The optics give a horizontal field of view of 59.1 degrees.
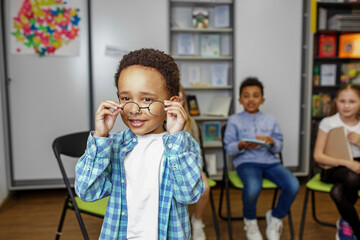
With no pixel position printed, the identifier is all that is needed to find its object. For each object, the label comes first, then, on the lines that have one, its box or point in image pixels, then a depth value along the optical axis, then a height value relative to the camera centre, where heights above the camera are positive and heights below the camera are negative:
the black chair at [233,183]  2.04 -0.66
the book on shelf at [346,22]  3.16 +0.60
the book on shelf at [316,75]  3.35 +0.07
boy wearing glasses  0.86 -0.22
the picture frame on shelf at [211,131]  3.42 -0.52
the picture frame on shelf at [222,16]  3.23 +0.67
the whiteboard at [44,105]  2.90 -0.20
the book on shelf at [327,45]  3.32 +0.38
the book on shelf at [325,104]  3.36 -0.23
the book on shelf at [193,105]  3.26 -0.23
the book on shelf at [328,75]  3.34 +0.07
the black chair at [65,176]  1.59 -0.46
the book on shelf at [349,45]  3.28 +0.38
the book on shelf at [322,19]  3.25 +0.64
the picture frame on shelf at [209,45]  3.34 +0.39
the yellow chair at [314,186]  1.95 -0.65
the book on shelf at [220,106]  3.24 -0.25
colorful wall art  2.84 +0.51
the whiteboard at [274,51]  3.07 +0.30
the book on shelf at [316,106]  3.33 -0.25
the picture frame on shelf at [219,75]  3.36 +0.08
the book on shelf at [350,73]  3.33 +0.09
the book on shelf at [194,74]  3.39 +0.09
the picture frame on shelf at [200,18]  3.24 +0.65
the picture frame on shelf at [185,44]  3.31 +0.40
